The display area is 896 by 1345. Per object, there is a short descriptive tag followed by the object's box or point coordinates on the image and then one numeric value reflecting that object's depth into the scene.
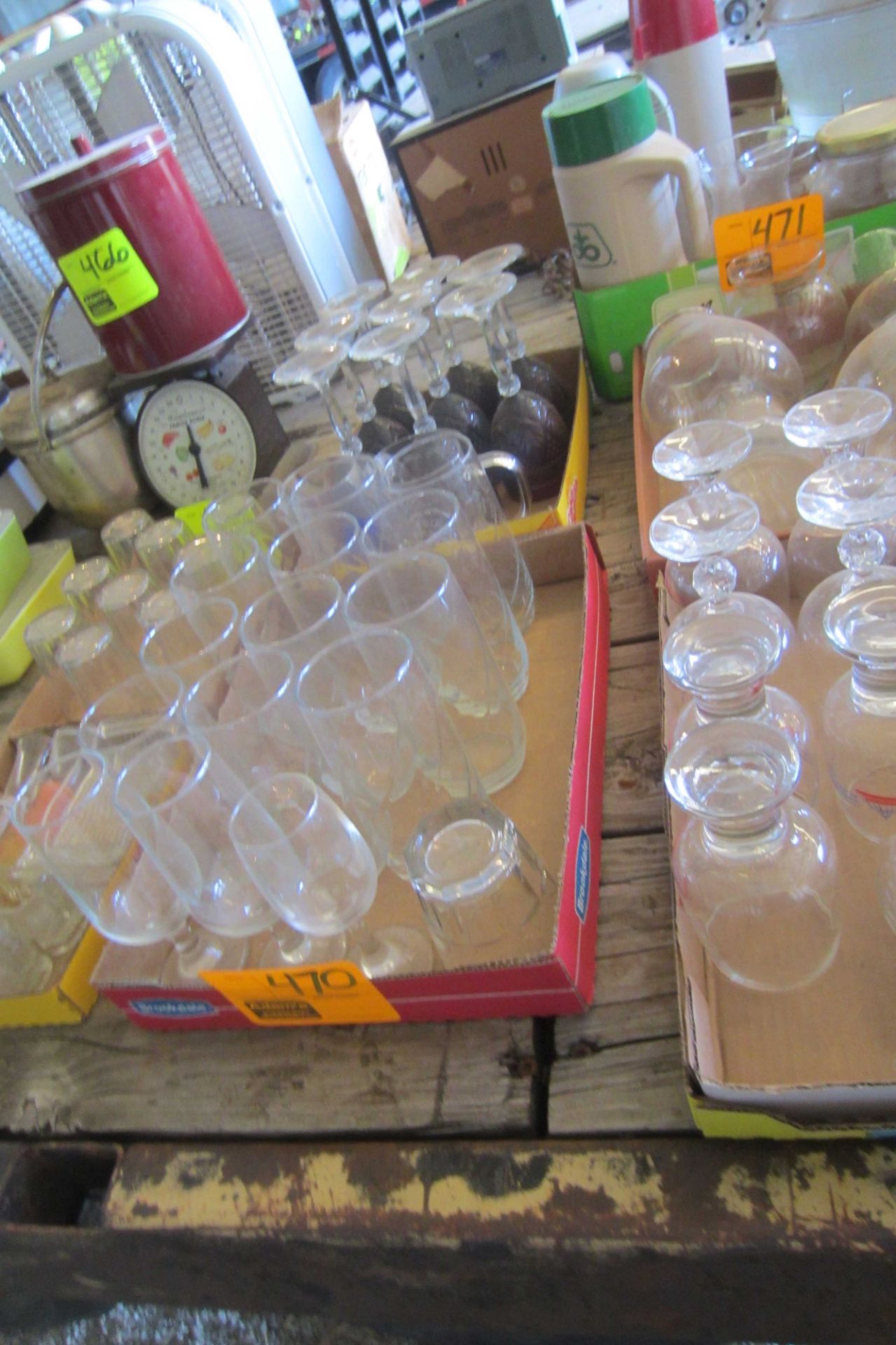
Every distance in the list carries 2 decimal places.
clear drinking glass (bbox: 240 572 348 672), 0.73
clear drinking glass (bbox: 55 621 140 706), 0.93
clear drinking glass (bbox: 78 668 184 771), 0.68
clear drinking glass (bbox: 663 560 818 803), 0.55
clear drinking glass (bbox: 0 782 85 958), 0.76
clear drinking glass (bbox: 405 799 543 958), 0.59
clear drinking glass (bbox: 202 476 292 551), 0.97
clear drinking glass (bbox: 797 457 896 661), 0.58
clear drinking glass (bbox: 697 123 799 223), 1.03
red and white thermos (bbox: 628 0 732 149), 1.14
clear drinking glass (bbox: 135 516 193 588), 1.04
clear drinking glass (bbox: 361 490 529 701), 0.79
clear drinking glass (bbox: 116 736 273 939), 0.61
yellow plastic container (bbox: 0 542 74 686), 1.14
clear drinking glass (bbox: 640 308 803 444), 0.86
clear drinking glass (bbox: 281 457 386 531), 0.90
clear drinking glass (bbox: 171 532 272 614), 0.88
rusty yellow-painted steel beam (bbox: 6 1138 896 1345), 0.46
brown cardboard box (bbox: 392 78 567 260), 1.43
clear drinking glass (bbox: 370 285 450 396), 1.07
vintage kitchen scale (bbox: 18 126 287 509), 1.11
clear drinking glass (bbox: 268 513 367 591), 0.82
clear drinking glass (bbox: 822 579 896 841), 0.51
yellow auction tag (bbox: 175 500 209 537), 1.13
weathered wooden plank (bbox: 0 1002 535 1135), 0.57
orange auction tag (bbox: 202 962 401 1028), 0.56
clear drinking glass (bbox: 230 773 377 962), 0.58
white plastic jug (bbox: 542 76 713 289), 0.98
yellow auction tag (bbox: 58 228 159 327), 1.13
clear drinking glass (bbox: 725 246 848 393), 0.92
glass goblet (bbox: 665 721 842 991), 0.53
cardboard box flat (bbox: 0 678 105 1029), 0.70
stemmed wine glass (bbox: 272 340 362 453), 1.05
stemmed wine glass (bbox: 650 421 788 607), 0.65
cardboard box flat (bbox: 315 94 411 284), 1.60
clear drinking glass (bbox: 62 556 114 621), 1.03
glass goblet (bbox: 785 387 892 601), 0.67
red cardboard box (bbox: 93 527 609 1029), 0.56
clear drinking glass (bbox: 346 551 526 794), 0.71
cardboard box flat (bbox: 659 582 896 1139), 0.45
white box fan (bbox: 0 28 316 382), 1.21
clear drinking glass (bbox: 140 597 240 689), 0.76
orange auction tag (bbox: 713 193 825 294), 0.87
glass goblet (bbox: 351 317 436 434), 1.02
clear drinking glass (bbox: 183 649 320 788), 0.65
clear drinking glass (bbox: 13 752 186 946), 0.63
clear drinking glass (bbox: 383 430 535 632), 0.86
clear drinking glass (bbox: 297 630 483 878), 0.64
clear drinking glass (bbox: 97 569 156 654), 0.97
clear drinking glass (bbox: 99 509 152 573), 1.11
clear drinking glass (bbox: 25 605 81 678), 0.99
